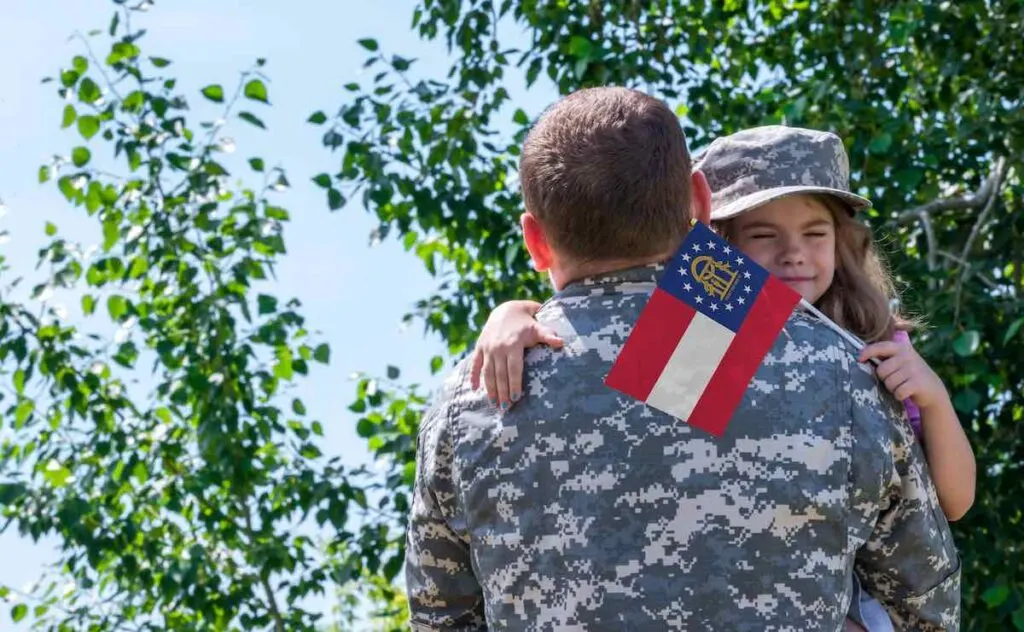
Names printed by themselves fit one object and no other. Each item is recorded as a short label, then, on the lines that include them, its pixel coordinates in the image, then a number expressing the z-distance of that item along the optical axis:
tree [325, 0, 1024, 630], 9.33
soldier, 3.40
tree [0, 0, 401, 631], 10.70
